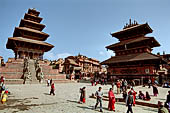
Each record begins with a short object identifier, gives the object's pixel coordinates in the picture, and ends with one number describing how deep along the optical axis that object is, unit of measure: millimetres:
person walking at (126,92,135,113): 5998
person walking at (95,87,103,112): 7137
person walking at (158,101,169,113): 4050
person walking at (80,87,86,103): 8796
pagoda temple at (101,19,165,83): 23344
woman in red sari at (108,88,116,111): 7130
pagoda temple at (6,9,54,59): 32625
